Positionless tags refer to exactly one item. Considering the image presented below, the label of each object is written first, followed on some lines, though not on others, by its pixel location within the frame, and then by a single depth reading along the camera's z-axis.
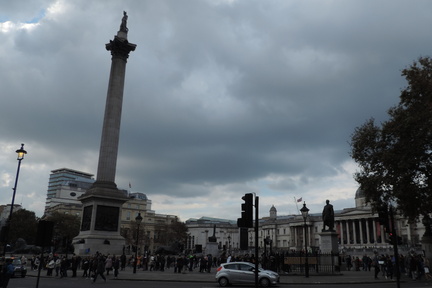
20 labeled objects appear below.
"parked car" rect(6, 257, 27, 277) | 29.92
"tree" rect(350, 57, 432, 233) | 26.88
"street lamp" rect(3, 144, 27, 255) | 24.10
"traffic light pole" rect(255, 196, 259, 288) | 11.80
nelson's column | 38.31
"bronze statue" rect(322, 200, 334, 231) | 33.31
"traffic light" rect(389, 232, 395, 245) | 17.00
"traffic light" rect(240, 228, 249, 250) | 14.68
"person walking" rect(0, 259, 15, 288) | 15.70
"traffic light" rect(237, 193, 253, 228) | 12.62
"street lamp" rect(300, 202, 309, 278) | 30.67
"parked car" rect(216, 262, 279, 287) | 22.12
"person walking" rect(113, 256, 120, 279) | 28.39
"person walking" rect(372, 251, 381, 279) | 28.16
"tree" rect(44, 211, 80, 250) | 82.19
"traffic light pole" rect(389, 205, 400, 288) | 15.96
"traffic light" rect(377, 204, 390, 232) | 17.42
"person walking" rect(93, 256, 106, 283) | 24.41
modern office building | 107.19
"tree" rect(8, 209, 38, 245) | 80.75
